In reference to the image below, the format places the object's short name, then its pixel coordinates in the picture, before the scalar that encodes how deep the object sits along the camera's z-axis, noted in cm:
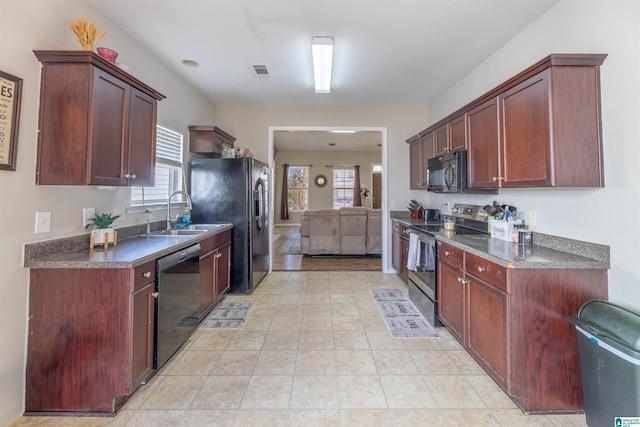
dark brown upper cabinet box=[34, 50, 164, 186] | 173
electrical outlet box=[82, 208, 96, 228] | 209
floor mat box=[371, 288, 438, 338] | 270
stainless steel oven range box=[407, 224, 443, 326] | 281
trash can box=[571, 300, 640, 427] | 124
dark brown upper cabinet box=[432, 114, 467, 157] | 295
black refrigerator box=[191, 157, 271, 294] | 360
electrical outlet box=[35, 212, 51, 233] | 175
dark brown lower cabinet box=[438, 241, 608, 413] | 169
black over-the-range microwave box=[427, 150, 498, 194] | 292
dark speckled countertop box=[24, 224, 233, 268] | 167
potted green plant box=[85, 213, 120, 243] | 210
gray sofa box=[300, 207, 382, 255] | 577
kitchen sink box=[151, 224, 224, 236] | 291
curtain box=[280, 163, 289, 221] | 1041
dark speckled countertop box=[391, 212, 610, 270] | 170
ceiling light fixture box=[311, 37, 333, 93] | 266
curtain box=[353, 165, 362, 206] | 1037
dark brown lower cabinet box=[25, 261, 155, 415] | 167
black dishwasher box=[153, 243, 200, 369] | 200
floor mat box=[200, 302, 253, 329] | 287
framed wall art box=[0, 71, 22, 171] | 155
